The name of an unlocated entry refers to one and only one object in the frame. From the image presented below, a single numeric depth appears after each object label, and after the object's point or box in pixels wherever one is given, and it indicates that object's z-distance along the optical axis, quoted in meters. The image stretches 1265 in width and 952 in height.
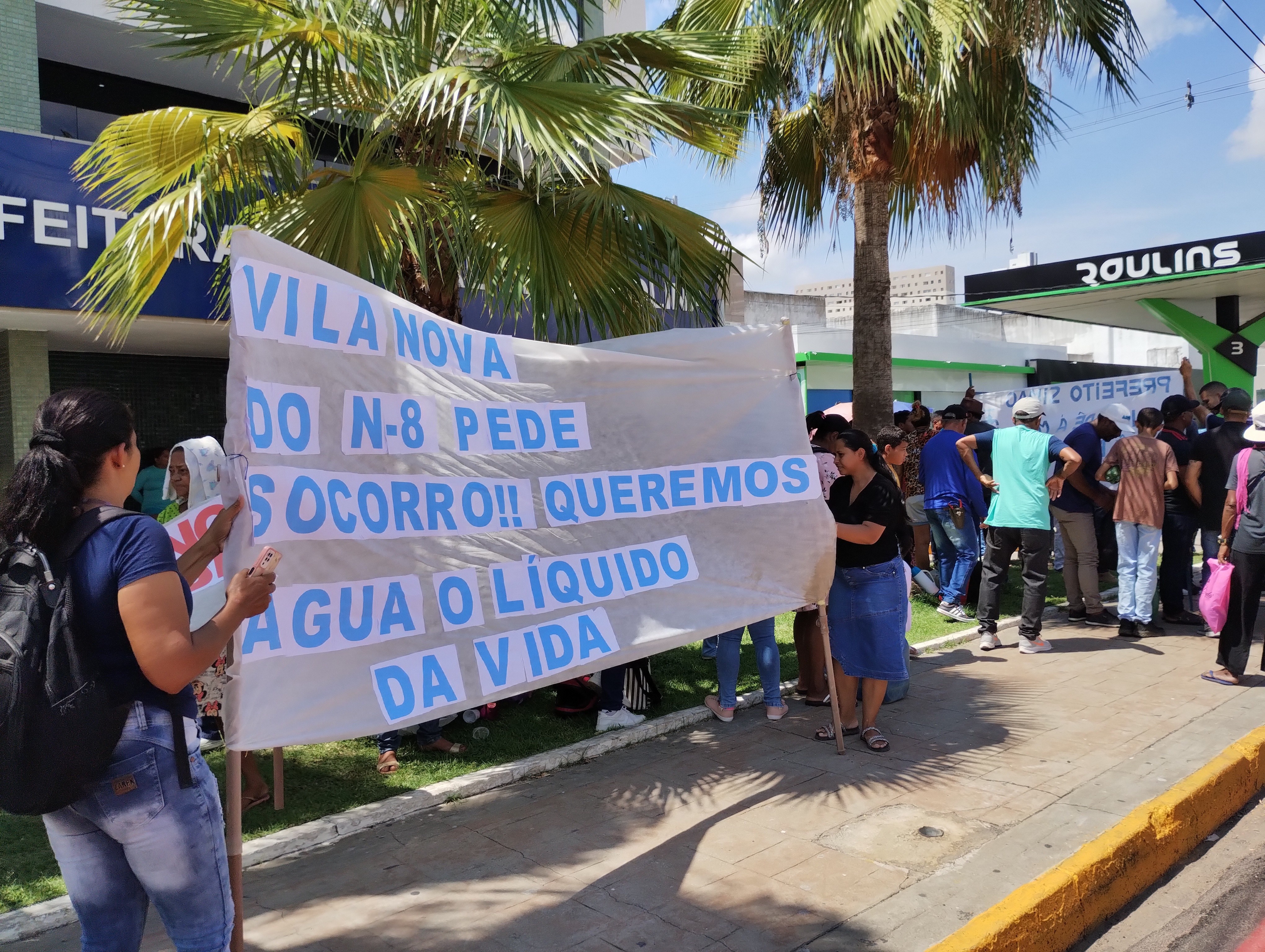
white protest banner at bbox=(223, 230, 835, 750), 3.16
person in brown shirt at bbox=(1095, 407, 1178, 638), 7.85
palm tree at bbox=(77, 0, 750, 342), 5.23
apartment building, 70.56
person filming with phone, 2.22
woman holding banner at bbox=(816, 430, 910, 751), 5.37
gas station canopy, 12.63
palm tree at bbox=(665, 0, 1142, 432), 7.88
